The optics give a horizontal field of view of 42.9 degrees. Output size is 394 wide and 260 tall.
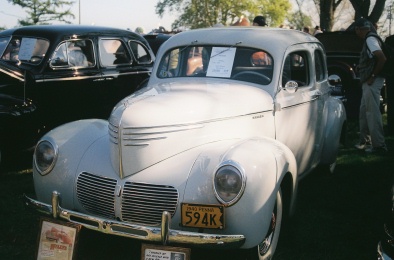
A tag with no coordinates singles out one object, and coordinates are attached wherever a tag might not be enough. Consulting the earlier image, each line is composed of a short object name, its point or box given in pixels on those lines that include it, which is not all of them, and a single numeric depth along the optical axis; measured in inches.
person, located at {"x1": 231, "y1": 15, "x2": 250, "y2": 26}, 429.1
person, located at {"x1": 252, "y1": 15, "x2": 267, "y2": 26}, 351.9
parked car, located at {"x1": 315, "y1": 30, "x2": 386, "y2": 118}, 379.6
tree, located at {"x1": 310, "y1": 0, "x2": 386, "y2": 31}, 759.7
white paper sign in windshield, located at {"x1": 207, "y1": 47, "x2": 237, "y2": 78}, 177.2
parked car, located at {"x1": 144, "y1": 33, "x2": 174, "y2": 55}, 468.1
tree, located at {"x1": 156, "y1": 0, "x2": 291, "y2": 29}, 2070.6
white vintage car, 123.0
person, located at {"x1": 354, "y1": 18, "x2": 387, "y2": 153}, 260.2
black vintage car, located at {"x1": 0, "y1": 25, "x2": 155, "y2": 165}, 227.9
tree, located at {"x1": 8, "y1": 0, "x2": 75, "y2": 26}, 1384.1
